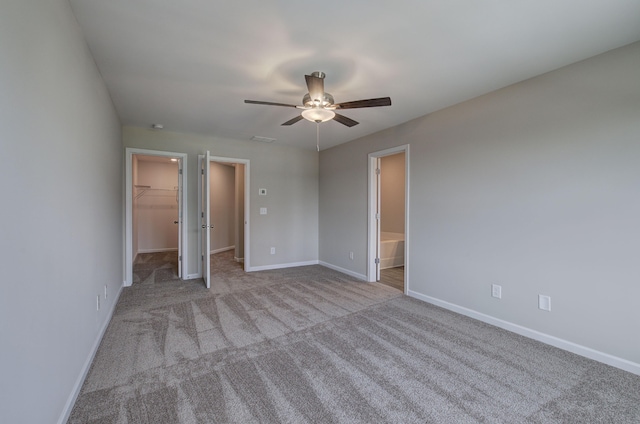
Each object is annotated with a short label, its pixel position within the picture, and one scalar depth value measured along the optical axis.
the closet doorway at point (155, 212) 6.82
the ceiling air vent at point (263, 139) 4.76
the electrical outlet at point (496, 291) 2.81
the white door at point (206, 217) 3.95
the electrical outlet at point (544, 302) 2.48
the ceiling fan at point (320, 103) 2.27
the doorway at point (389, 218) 4.34
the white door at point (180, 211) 4.51
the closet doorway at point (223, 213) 4.11
